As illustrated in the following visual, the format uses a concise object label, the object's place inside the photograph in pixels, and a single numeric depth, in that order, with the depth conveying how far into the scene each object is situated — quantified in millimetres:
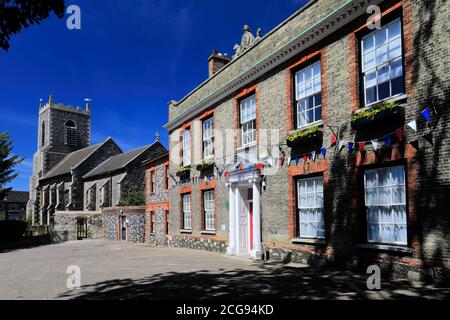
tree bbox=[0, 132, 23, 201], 33938
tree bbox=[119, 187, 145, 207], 39375
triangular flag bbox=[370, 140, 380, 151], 9773
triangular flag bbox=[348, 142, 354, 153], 10575
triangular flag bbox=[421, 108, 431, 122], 8641
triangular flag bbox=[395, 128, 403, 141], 9211
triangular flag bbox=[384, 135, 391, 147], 9438
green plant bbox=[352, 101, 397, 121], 9512
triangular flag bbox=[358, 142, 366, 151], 10245
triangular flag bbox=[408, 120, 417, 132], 8953
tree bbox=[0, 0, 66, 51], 5340
